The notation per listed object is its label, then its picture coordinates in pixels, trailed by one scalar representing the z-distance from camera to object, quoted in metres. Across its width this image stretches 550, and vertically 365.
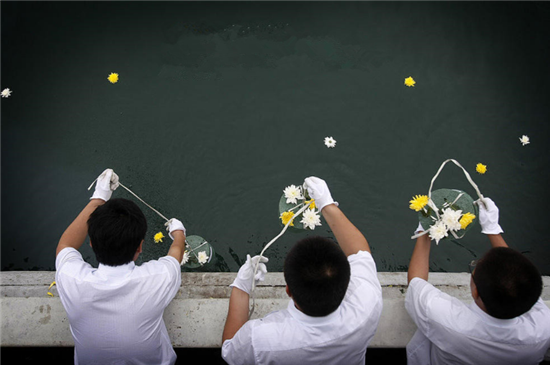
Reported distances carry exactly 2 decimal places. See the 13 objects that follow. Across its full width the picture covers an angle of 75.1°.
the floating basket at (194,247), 2.67
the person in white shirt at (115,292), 1.61
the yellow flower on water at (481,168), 3.17
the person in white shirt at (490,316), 1.42
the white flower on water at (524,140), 3.28
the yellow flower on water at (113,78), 3.57
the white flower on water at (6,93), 3.53
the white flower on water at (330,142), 3.32
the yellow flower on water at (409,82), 3.52
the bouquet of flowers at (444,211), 1.92
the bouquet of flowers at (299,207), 2.15
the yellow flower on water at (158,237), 2.92
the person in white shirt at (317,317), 1.38
